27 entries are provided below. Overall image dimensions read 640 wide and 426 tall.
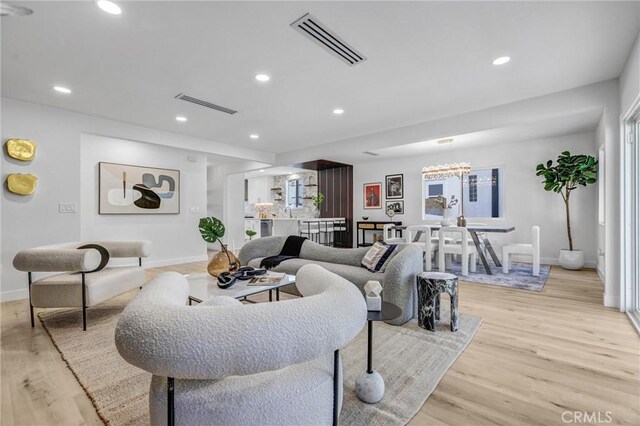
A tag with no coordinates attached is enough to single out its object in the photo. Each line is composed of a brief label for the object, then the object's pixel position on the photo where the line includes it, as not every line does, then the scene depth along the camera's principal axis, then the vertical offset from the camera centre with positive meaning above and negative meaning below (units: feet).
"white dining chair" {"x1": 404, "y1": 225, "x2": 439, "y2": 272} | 15.43 -1.83
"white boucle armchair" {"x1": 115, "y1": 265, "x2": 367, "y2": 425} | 2.14 -1.10
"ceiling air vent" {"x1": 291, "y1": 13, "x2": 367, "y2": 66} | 7.04 +4.65
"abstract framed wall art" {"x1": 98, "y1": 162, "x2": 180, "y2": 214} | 15.90 +1.38
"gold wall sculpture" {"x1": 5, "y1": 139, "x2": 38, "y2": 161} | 11.43 +2.62
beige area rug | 4.91 -3.39
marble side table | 8.00 -2.42
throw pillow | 9.53 -1.52
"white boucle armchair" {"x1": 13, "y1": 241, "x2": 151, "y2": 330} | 8.18 -2.01
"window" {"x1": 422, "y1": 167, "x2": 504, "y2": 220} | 19.56 +1.34
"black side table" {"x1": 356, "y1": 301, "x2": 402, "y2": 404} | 5.08 -3.07
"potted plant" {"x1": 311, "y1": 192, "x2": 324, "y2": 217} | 27.96 +1.09
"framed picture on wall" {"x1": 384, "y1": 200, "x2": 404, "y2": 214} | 23.62 +0.49
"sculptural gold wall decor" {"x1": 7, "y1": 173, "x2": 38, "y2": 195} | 11.45 +1.21
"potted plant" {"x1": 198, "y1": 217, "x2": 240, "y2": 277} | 8.86 -1.31
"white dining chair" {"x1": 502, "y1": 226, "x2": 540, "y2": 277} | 14.33 -2.02
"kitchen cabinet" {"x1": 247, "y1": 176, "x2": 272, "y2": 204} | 35.81 +2.83
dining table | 14.53 -1.43
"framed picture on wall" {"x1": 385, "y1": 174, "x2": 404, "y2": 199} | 23.52 +2.18
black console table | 23.83 -1.34
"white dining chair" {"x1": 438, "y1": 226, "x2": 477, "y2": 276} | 14.48 -2.00
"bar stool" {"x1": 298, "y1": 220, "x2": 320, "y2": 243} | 24.66 -1.50
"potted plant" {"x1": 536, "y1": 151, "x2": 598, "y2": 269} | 15.03 +1.86
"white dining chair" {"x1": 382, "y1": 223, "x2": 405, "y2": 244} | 19.43 -1.10
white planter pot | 15.60 -2.63
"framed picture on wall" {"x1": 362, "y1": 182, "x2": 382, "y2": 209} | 24.84 +1.48
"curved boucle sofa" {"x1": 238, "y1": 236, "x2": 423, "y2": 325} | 8.35 -1.91
